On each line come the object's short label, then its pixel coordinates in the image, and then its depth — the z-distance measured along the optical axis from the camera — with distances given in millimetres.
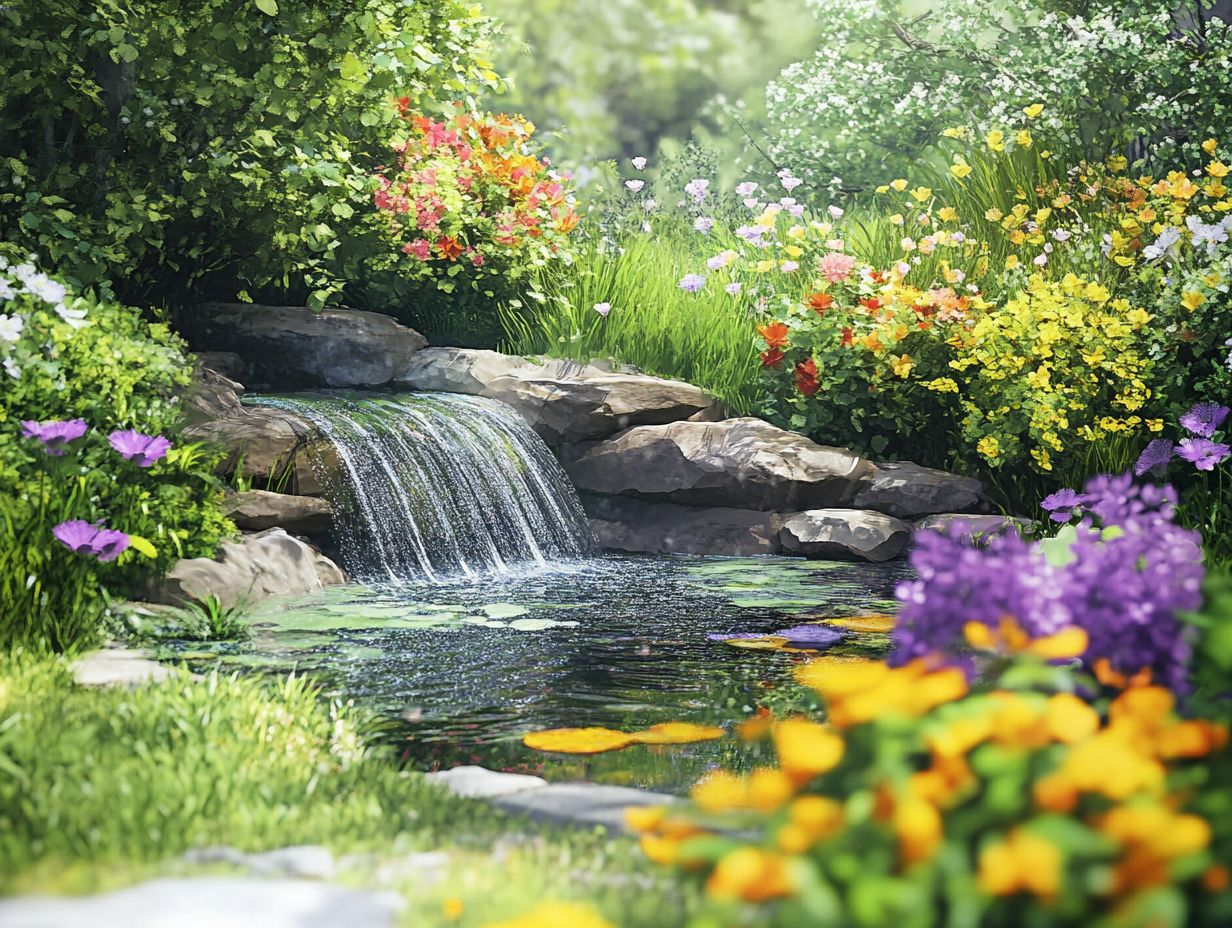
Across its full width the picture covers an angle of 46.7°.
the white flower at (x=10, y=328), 5750
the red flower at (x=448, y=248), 9695
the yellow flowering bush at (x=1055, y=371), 8062
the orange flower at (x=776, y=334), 9539
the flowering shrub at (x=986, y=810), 1860
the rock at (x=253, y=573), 5918
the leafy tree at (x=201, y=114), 7379
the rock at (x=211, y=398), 7479
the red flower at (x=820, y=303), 9438
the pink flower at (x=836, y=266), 9406
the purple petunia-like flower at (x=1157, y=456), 7777
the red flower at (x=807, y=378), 9367
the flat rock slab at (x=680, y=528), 8984
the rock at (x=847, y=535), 8516
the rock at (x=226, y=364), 9119
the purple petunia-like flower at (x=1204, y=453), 7358
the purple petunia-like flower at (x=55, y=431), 5266
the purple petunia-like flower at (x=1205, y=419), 7570
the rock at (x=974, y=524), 8008
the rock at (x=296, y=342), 9320
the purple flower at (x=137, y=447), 5664
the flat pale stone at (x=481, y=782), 3379
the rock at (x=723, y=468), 8953
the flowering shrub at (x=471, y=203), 9594
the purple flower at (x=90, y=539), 5090
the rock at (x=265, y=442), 7348
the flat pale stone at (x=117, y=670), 4281
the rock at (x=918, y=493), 8758
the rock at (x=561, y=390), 9266
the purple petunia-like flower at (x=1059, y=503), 6876
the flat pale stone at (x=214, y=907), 2225
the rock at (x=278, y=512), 7113
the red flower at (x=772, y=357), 9625
